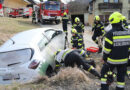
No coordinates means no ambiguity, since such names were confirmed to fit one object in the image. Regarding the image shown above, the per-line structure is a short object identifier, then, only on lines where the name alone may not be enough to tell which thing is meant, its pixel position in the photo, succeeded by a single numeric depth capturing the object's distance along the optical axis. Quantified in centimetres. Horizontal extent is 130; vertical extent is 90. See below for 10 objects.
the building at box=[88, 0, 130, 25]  2931
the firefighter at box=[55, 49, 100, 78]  447
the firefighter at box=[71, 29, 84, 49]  678
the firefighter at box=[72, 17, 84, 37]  836
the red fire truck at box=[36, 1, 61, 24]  2244
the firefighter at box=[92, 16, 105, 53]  791
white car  423
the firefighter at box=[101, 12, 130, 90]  333
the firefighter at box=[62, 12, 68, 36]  1169
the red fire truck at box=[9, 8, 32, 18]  3416
